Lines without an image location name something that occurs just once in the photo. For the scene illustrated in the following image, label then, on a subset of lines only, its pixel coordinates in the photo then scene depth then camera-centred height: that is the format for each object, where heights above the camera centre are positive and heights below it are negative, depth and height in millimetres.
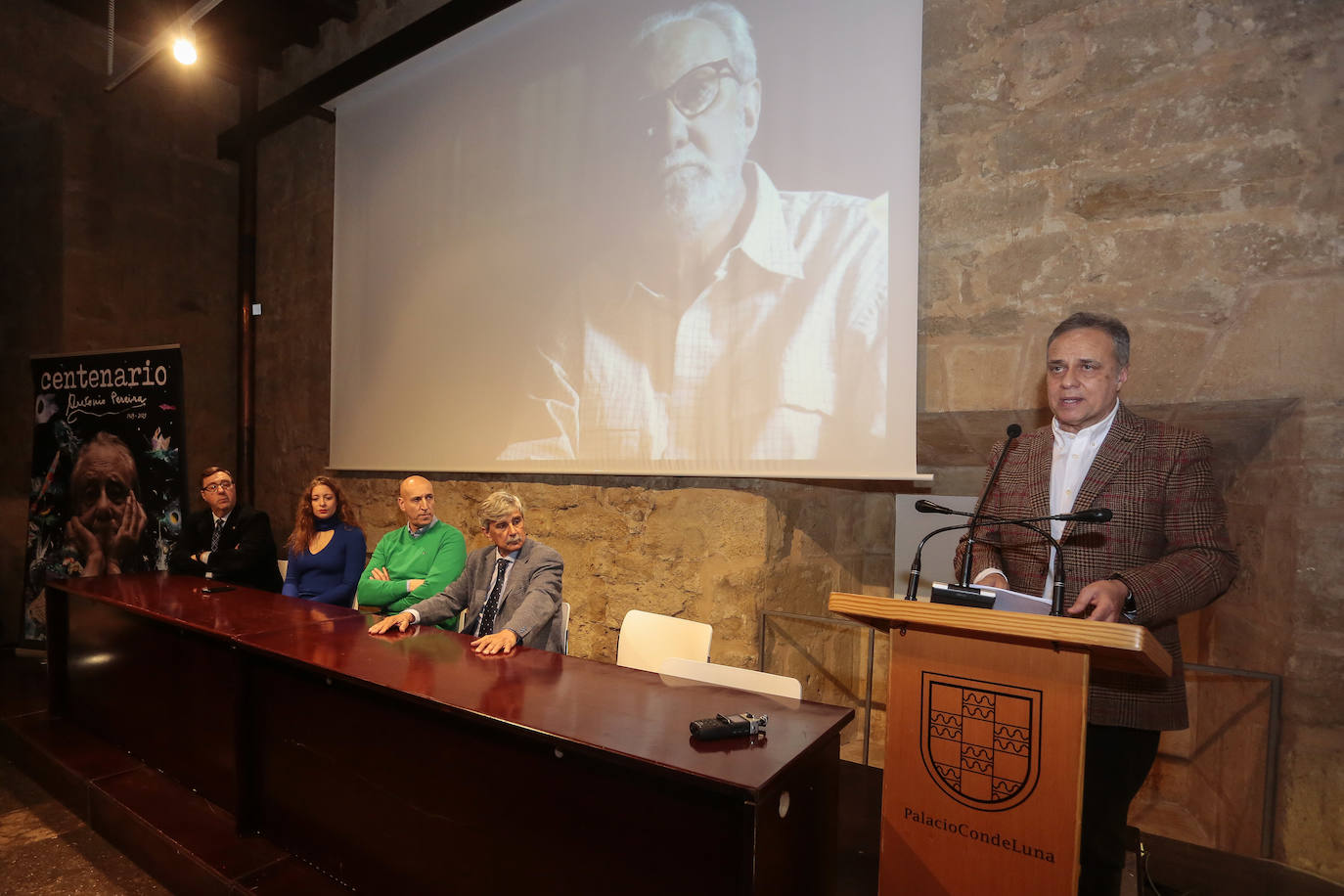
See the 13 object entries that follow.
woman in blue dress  3982 -664
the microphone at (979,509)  1701 -167
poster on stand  5070 -312
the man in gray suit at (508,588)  2801 -603
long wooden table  1536 -830
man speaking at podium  1655 -217
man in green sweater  3586 -639
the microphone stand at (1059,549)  1428 -208
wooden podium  1360 -583
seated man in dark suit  4141 -660
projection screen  3162 +995
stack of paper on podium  1530 -330
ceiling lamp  4043 +2028
